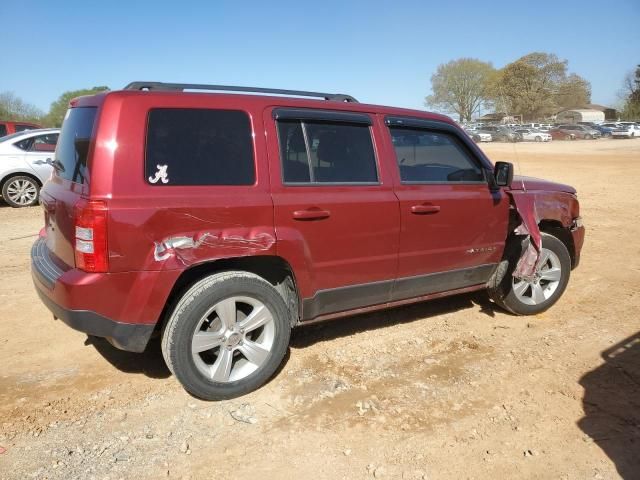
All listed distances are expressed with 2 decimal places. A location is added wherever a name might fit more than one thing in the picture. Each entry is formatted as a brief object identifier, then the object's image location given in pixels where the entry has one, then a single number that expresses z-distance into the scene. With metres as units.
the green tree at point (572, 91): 72.62
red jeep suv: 2.81
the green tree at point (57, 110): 53.00
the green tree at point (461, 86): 85.94
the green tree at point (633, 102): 76.75
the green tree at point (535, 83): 71.81
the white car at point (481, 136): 43.75
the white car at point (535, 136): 49.50
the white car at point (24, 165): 9.97
